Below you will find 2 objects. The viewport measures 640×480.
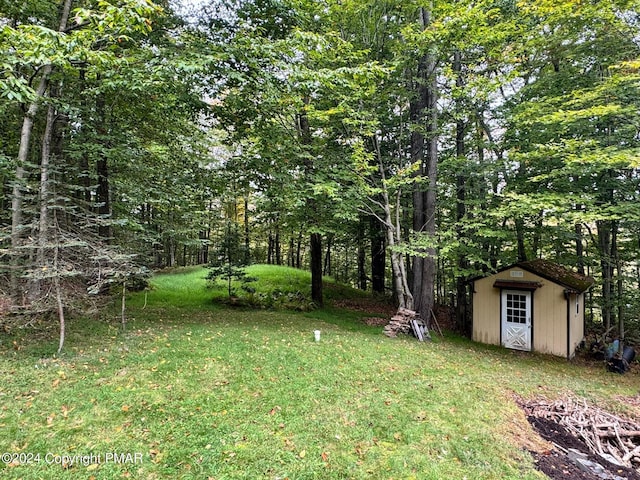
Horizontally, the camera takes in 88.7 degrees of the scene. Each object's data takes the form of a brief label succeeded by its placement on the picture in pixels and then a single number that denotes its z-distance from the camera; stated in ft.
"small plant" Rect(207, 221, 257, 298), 36.40
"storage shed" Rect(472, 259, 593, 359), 31.71
